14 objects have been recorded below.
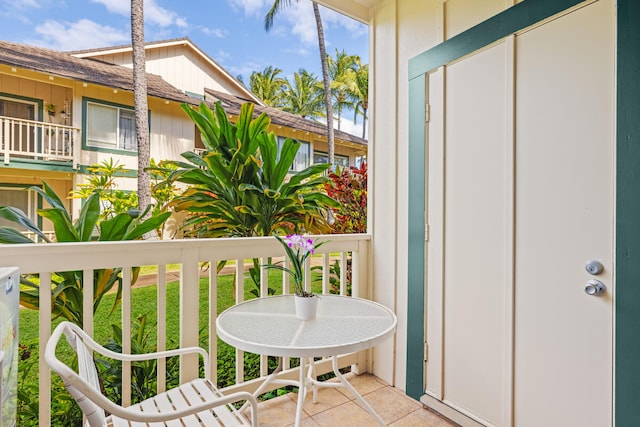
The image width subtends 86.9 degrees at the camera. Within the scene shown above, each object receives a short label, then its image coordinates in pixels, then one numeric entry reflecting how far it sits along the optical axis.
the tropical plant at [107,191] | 6.64
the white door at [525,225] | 1.48
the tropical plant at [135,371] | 1.99
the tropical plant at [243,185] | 2.54
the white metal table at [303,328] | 1.37
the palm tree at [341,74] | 18.19
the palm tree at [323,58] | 9.56
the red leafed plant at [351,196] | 3.54
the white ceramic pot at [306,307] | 1.67
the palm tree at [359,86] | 17.38
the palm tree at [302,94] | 19.59
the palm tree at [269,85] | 20.20
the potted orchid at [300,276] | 1.68
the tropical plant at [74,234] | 1.67
